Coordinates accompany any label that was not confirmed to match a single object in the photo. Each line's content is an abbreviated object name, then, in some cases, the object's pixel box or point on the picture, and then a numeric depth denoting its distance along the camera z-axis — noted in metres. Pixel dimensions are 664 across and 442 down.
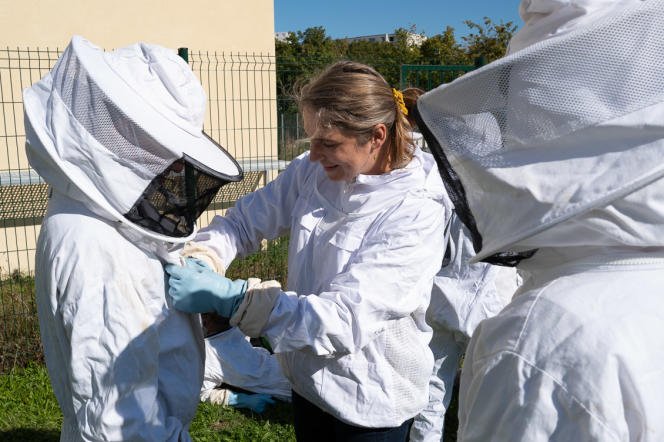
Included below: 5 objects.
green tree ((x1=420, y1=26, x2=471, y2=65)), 16.61
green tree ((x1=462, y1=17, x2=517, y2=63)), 14.24
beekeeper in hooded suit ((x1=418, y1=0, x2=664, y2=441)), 1.12
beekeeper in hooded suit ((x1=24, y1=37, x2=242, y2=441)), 1.81
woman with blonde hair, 2.17
